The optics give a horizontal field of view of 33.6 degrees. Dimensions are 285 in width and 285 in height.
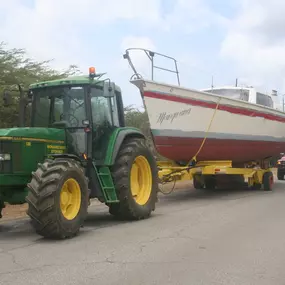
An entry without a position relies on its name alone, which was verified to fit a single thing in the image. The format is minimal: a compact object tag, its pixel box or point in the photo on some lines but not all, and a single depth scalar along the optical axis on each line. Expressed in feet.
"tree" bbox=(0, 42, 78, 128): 41.78
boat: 38.42
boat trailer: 40.11
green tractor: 22.47
